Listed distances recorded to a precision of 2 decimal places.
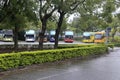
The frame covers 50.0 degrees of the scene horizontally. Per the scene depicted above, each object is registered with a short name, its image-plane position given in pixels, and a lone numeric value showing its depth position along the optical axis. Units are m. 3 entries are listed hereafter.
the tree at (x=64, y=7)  11.39
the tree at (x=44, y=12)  12.06
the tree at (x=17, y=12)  10.40
